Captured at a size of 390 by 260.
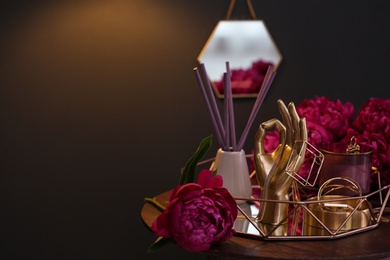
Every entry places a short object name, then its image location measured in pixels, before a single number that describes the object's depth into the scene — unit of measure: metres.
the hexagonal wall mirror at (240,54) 2.29
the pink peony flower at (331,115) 1.70
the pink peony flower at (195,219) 1.40
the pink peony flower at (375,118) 1.65
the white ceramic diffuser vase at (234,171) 1.62
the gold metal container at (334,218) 1.50
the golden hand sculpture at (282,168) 1.54
